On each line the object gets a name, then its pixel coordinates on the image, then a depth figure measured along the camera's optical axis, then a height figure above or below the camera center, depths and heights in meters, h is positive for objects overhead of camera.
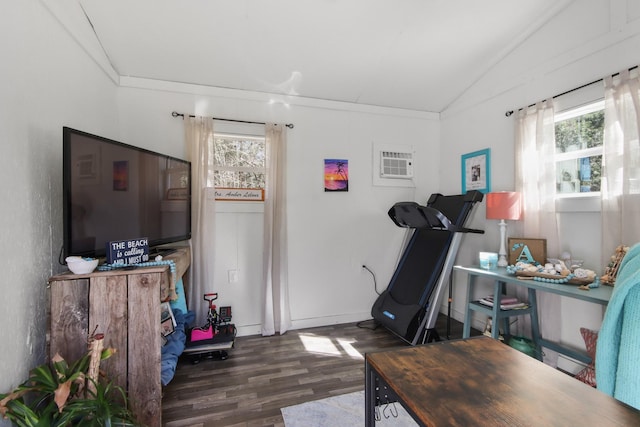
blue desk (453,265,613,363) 1.61 -0.62
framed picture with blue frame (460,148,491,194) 2.79 +0.43
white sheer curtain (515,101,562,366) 2.16 +0.21
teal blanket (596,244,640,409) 0.79 -0.39
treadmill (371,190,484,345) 2.35 -0.53
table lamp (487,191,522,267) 2.29 +0.03
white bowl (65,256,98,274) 1.36 -0.25
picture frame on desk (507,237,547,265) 2.14 -0.30
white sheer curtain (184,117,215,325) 2.52 +0.00
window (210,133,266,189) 2.72 +0.51
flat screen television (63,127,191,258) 1.42 +0.11
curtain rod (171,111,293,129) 2.56 +0.90
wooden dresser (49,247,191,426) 1.34 -0.54
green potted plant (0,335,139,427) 1.03 -0.74
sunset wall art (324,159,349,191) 2.99 +0.41
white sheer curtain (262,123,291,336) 2.71 -0.26
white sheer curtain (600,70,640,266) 1.72 +0.30
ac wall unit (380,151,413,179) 3.19 +0.55
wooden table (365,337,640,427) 0.65 -0.48
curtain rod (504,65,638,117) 1.83 +0.91
